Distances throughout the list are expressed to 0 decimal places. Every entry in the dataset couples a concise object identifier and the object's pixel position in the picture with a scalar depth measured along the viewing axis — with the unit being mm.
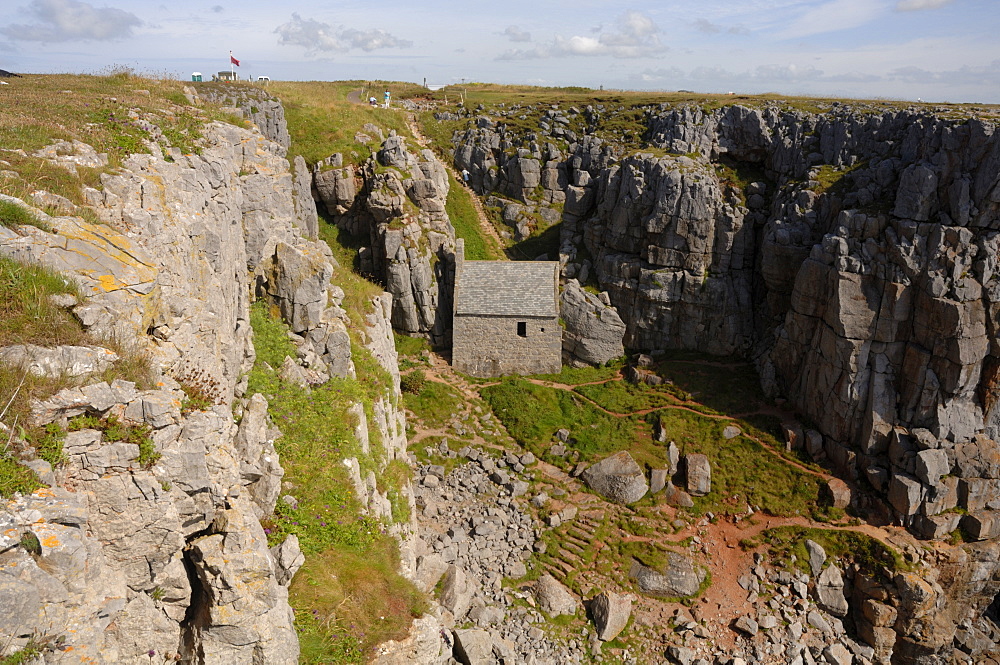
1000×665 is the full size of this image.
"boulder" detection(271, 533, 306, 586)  12156
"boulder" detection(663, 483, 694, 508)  28453
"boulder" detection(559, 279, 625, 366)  37312
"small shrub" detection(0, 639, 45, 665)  6453
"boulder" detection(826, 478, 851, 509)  27984
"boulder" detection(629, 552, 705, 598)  24406
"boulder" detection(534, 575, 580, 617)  22703
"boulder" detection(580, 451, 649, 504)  28469
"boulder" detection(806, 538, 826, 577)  25594
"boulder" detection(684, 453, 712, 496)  28953
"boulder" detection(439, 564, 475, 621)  20500
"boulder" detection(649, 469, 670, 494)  29078
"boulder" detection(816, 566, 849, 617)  24656
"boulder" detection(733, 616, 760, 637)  22938
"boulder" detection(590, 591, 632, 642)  22234
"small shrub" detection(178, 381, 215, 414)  10156
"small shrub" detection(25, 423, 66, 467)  7641
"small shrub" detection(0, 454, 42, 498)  7012
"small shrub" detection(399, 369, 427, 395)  33438
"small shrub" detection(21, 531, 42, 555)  6879
